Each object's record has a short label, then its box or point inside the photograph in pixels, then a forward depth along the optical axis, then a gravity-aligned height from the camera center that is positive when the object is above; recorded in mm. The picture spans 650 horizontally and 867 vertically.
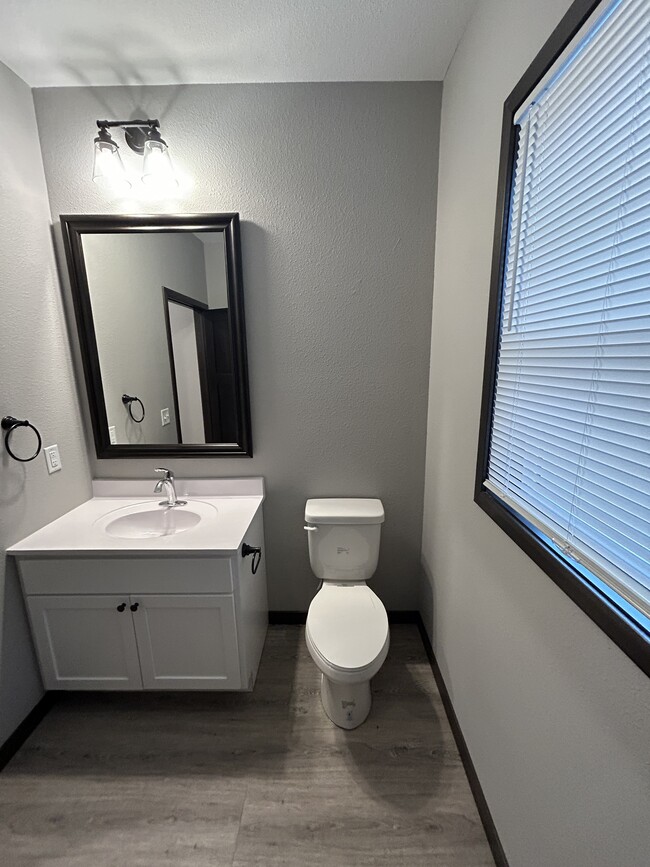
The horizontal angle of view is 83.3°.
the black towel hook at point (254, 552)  1487 -820
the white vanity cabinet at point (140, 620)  1365 -982
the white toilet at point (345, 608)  1292 -1021
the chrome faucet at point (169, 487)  1723 -584
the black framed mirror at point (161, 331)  1633 +141
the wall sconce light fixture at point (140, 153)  1458 +827
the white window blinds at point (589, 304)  593 +101
